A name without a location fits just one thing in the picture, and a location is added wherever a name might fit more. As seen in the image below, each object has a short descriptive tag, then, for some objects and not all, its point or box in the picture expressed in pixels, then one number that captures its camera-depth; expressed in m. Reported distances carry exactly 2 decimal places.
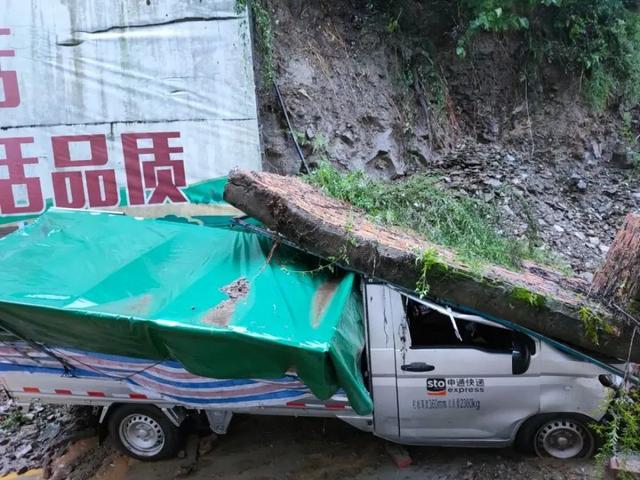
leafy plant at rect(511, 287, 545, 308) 3.50
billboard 6.66
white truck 3.65
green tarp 2.92
